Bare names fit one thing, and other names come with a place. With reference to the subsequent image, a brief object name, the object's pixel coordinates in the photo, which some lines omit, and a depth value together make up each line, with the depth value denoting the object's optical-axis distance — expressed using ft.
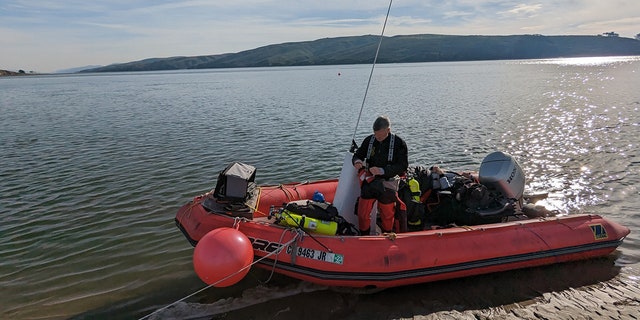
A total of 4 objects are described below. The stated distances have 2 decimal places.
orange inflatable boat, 15.64
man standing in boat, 16.67
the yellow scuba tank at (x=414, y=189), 19.06
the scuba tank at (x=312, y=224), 16.51
